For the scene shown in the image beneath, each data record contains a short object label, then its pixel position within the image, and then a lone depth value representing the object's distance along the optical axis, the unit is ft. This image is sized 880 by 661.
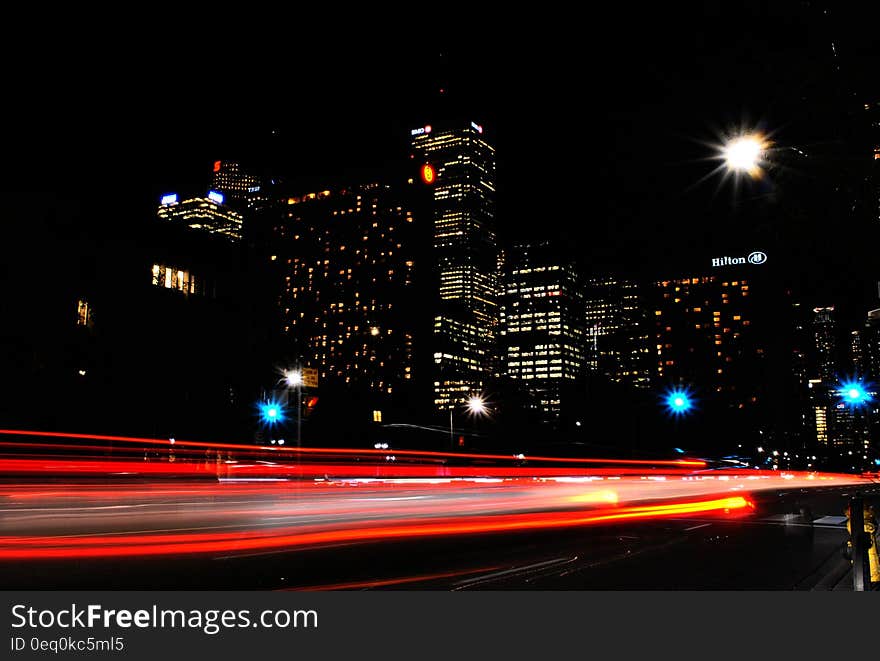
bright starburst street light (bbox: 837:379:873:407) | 92.38
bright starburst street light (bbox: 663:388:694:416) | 122.42
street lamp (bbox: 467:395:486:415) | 215.22
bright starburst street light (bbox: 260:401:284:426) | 106.72
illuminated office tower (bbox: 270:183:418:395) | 581.12
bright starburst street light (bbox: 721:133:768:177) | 41.70
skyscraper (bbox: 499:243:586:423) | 630.74
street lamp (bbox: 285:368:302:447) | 109.70
